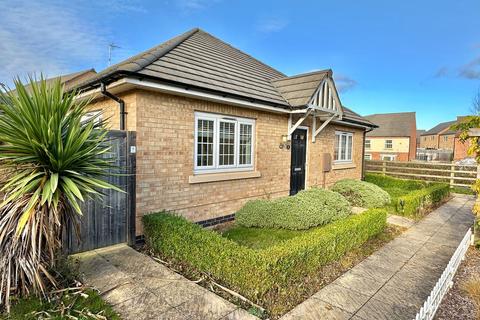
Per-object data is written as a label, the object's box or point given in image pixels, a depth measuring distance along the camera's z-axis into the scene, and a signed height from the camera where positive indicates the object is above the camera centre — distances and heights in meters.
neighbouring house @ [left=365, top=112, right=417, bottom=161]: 43.84 +2.42
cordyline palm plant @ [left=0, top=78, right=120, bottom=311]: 3.14 -0.40
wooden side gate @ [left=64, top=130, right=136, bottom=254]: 5.14 -1.34
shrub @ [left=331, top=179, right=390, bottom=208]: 9.84 -1.64
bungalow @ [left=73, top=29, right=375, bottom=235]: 5.89 +0.72
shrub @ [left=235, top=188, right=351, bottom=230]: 6.84 -1.70
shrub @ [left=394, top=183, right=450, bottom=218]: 8.45 -1.69
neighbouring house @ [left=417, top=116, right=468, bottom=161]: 43.59 +2.19
